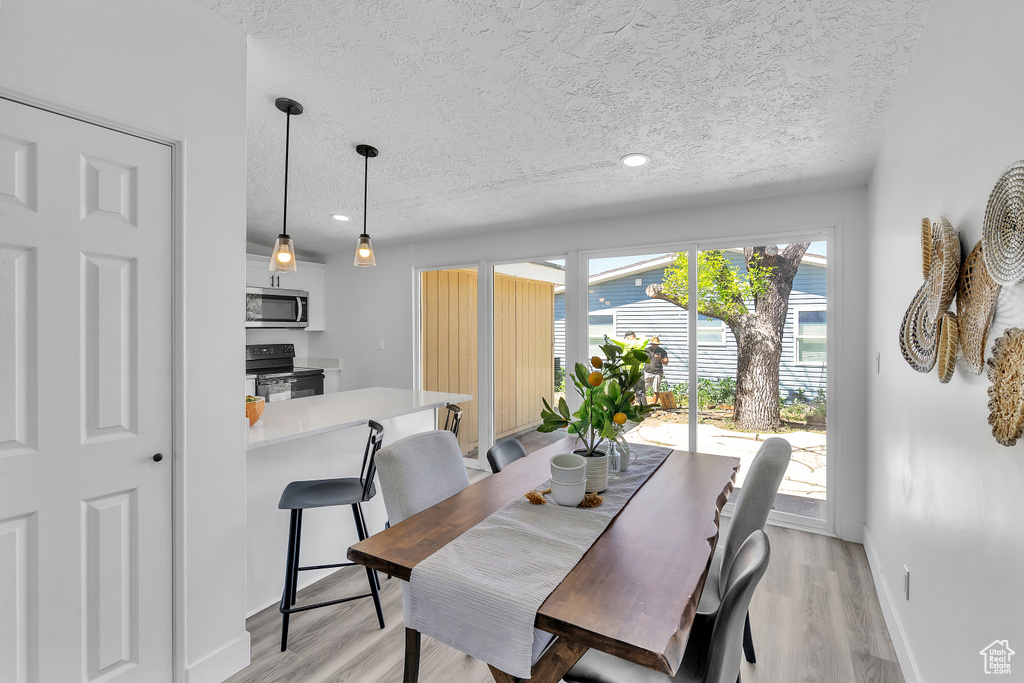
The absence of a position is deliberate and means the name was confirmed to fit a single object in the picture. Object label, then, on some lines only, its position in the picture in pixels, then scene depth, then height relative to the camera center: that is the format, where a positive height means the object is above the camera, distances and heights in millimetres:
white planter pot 1689 -478
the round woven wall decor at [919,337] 1396 +18
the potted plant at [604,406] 1668 -234
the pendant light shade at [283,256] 2285 +418
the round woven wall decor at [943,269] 1186 +192
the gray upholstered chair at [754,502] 1529 -526
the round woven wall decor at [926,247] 1430 +296
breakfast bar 2197 -639
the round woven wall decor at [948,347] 1195 -12
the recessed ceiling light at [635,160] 2637 +1036
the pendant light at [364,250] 2518 +490
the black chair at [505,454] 2213 -557
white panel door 1305 -186
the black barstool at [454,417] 2816 -455
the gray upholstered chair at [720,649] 999 -733
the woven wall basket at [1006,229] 835 +216
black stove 4773 -355
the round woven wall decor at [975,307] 995 +80
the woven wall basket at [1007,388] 821 -84
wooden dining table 932 -563
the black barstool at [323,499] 2029 -708
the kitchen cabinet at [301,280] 4758 +664
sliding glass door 3246 -21
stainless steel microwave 4734 +349
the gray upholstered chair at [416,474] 1593 -476
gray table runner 1021 -563
